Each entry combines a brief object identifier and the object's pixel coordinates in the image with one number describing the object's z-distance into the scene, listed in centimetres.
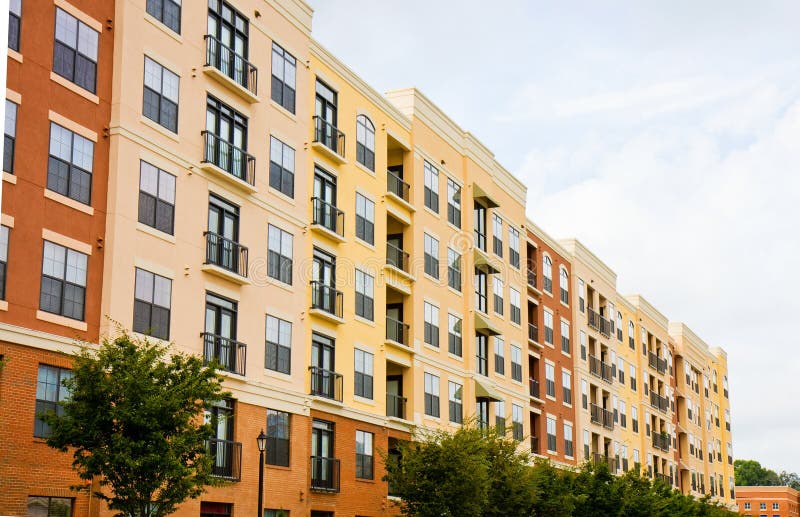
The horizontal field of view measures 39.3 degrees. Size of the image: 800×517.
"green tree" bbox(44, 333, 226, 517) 2564
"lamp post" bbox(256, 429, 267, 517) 3125
